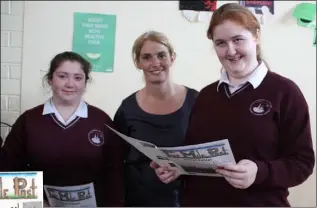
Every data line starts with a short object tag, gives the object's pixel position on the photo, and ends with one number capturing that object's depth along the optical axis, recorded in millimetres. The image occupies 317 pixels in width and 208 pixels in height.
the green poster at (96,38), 1921
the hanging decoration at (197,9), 2014
